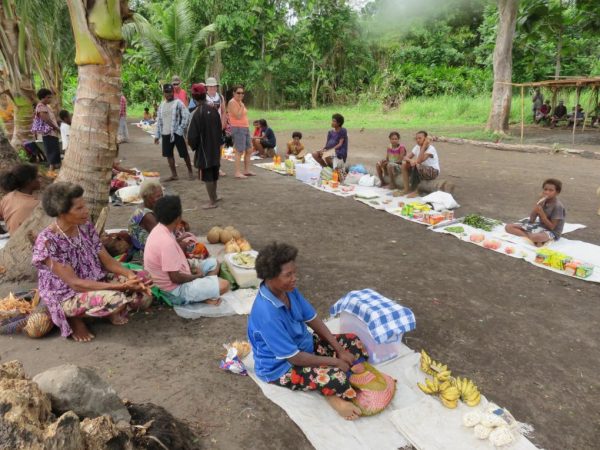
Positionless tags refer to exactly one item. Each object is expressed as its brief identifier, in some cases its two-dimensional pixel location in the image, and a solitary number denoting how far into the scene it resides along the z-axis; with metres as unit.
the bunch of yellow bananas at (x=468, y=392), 2.85
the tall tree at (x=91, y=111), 4.47
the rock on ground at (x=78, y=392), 2.02
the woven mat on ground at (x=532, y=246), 5.30
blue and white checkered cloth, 3.07
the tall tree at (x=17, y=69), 9.81
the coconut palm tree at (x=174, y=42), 17.16
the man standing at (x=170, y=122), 8.30
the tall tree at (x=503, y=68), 14.05
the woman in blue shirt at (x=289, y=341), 2.71
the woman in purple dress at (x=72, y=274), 3.34
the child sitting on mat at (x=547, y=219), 5.70
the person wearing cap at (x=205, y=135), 6.91
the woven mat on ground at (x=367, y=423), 2.56
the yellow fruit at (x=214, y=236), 5.43
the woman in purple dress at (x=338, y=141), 9.07
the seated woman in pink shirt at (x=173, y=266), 3.80
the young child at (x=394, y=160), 8.42
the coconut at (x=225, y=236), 5.39
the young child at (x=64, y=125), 8.68
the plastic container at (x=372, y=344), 3.28
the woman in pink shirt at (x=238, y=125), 8.52
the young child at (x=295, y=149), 11.05
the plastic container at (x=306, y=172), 9.09
